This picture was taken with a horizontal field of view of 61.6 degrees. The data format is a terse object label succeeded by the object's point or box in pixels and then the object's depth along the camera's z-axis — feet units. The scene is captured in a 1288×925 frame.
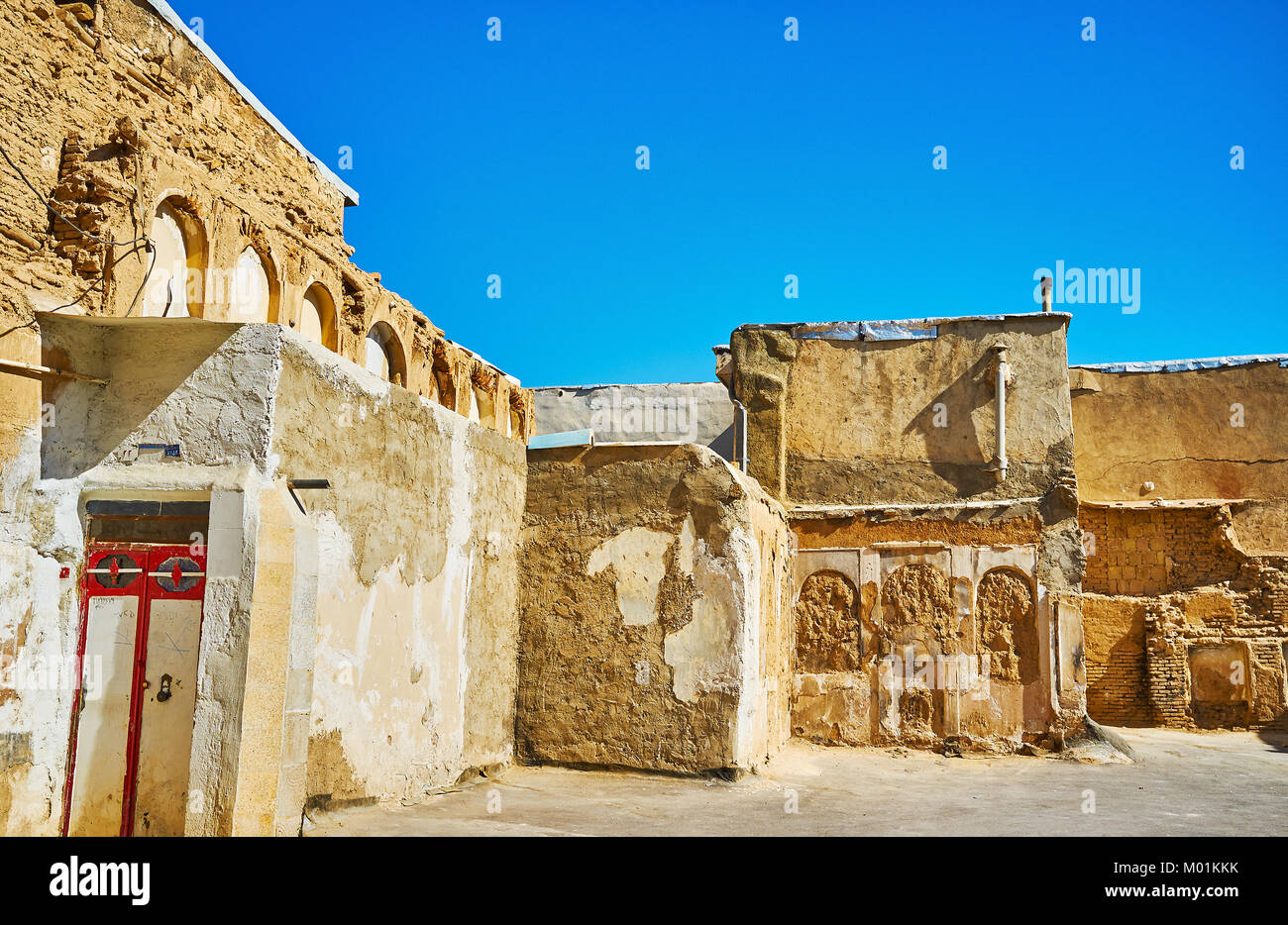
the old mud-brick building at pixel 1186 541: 59.57
